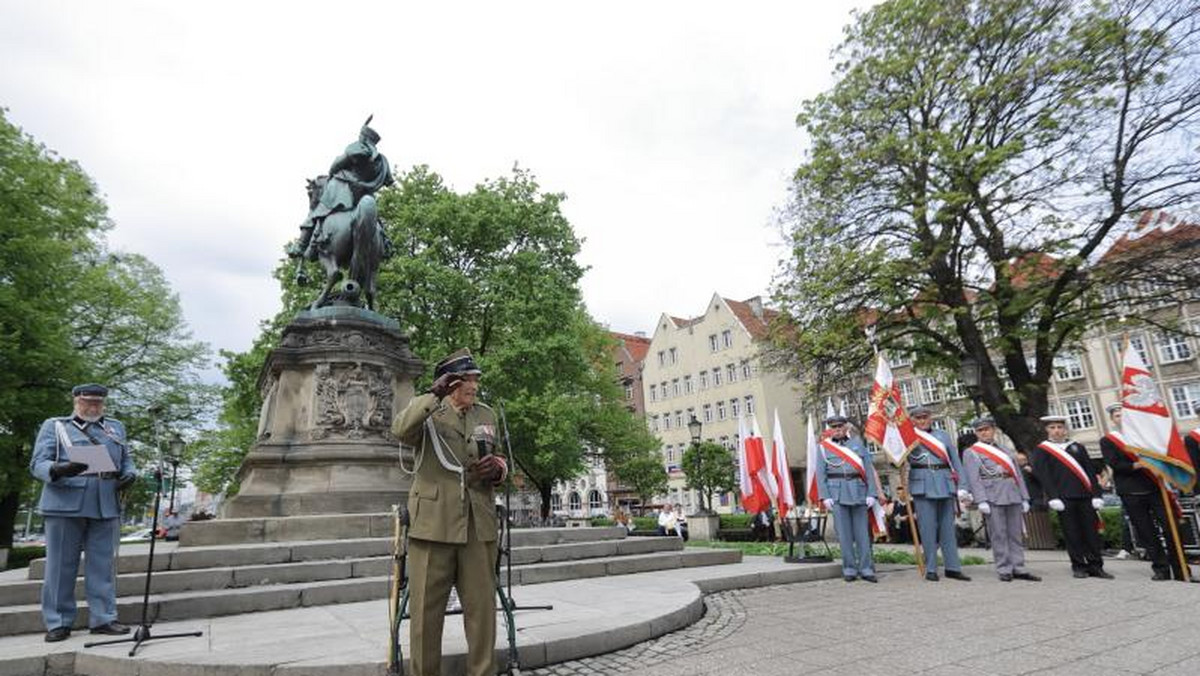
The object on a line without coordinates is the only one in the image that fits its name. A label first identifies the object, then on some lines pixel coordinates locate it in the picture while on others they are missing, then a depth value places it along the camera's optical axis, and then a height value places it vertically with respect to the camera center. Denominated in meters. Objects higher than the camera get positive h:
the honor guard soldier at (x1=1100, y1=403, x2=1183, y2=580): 8.10 -0.38
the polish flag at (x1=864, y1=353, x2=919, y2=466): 9.12 +0.78
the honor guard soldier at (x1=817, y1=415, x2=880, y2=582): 8.77 -0.21
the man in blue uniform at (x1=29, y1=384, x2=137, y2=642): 5.32 +0.14
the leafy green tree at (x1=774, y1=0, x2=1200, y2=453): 14.61 +6.84
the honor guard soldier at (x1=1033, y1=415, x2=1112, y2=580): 8.30 -0.38
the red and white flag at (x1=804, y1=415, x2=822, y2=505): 11.21 +0.21
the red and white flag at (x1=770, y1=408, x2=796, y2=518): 12.39 +0.07
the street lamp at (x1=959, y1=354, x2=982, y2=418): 14.05 +2.15
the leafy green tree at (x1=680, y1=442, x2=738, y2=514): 38.62 +1.30
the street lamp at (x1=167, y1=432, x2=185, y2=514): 16.89 +2.21
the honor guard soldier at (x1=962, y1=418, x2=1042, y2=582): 8.32 -0.34
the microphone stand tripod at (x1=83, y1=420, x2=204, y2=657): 4.68 -0.76
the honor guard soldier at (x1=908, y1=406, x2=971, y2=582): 8.59 -0.25
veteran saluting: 3.76 -0.05
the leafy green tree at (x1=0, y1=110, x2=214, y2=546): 17.02 +6.58
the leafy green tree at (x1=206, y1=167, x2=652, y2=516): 22.17 +7.12
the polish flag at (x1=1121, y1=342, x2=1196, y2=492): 7.75 +0.36
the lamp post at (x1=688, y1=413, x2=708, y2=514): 22.07 +2.10
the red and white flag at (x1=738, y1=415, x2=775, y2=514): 12.59 +0.20
